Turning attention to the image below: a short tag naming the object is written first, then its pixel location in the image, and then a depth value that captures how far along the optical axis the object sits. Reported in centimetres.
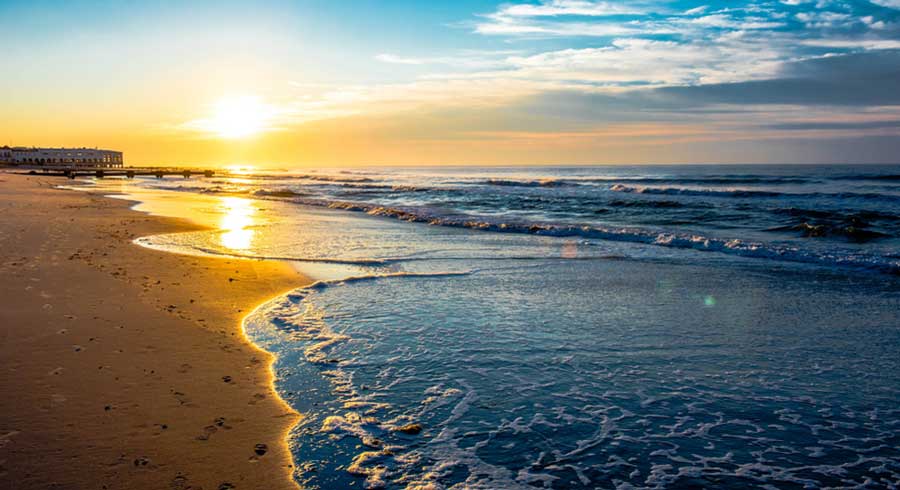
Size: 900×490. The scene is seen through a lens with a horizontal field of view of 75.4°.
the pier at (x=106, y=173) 7580
